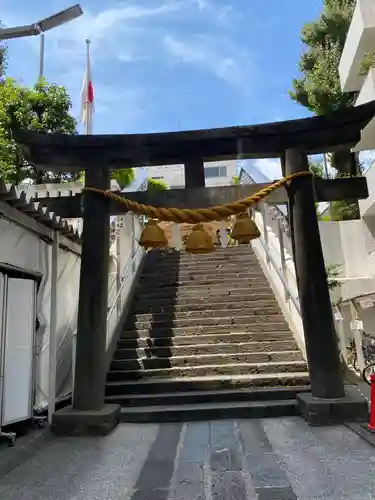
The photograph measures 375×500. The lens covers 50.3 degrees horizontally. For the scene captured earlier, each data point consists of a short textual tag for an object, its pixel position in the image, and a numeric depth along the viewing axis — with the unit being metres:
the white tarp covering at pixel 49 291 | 5.73
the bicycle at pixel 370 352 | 11.00
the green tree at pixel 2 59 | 17.67
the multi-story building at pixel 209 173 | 32.78
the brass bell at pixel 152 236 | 6.20
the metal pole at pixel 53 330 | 6.04
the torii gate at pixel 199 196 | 5.59
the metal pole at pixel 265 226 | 11.22
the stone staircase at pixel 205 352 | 6.48
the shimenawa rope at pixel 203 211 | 5.68
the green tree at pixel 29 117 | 13.53
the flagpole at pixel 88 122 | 14.34
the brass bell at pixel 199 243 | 6.07
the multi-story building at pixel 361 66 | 13.30
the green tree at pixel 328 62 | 18.73
